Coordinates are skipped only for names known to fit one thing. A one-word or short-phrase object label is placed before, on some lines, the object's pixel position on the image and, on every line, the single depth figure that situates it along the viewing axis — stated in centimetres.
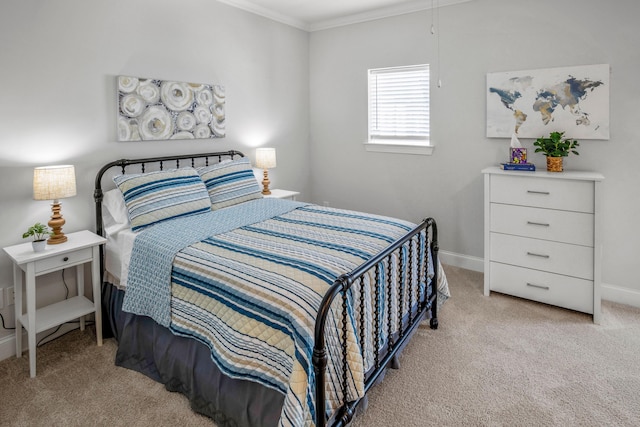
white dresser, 285
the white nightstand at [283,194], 399
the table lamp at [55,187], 242
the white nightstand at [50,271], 233
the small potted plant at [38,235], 238
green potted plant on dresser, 307
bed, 169
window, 403
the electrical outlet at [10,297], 256
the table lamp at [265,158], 399
